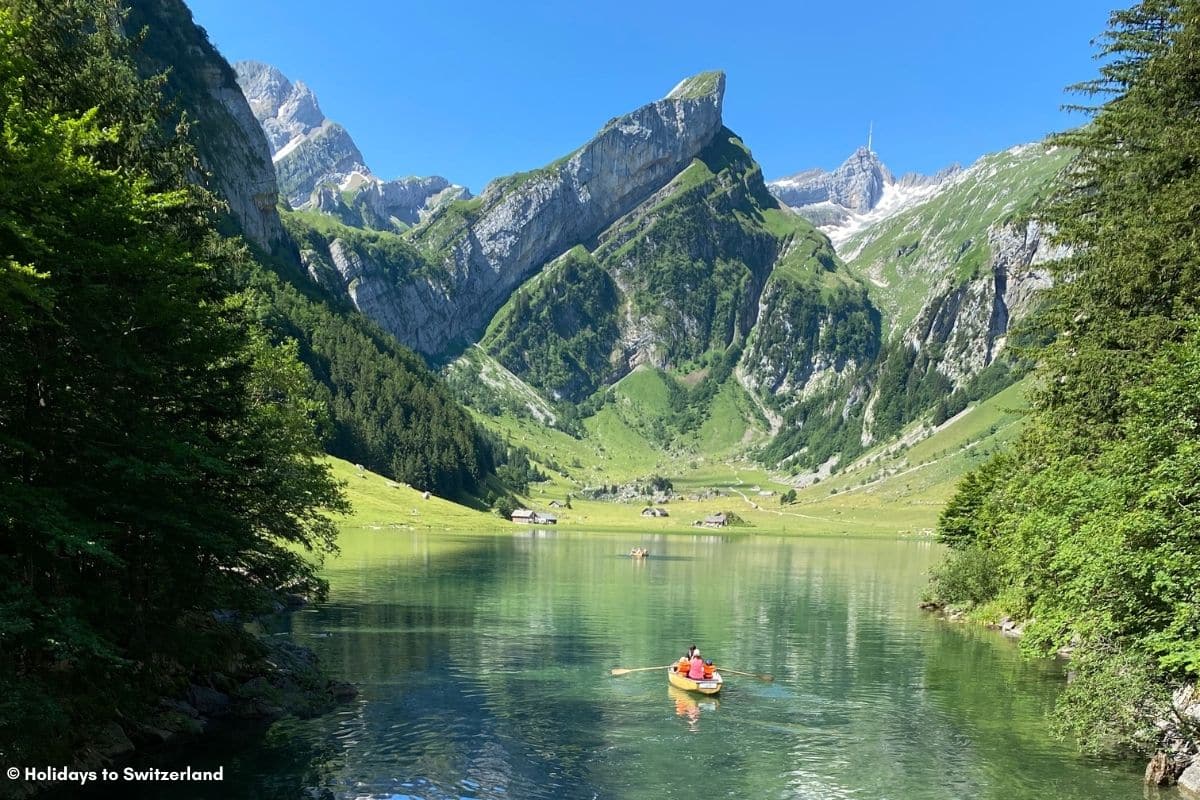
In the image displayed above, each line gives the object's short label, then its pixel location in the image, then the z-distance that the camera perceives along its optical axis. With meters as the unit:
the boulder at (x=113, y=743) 27.95
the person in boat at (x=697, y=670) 46.66
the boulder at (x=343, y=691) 40.94
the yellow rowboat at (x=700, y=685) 46.19
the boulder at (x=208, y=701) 34.75
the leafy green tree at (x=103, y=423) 21.70
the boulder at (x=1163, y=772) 30.77
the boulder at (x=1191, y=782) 29.52
